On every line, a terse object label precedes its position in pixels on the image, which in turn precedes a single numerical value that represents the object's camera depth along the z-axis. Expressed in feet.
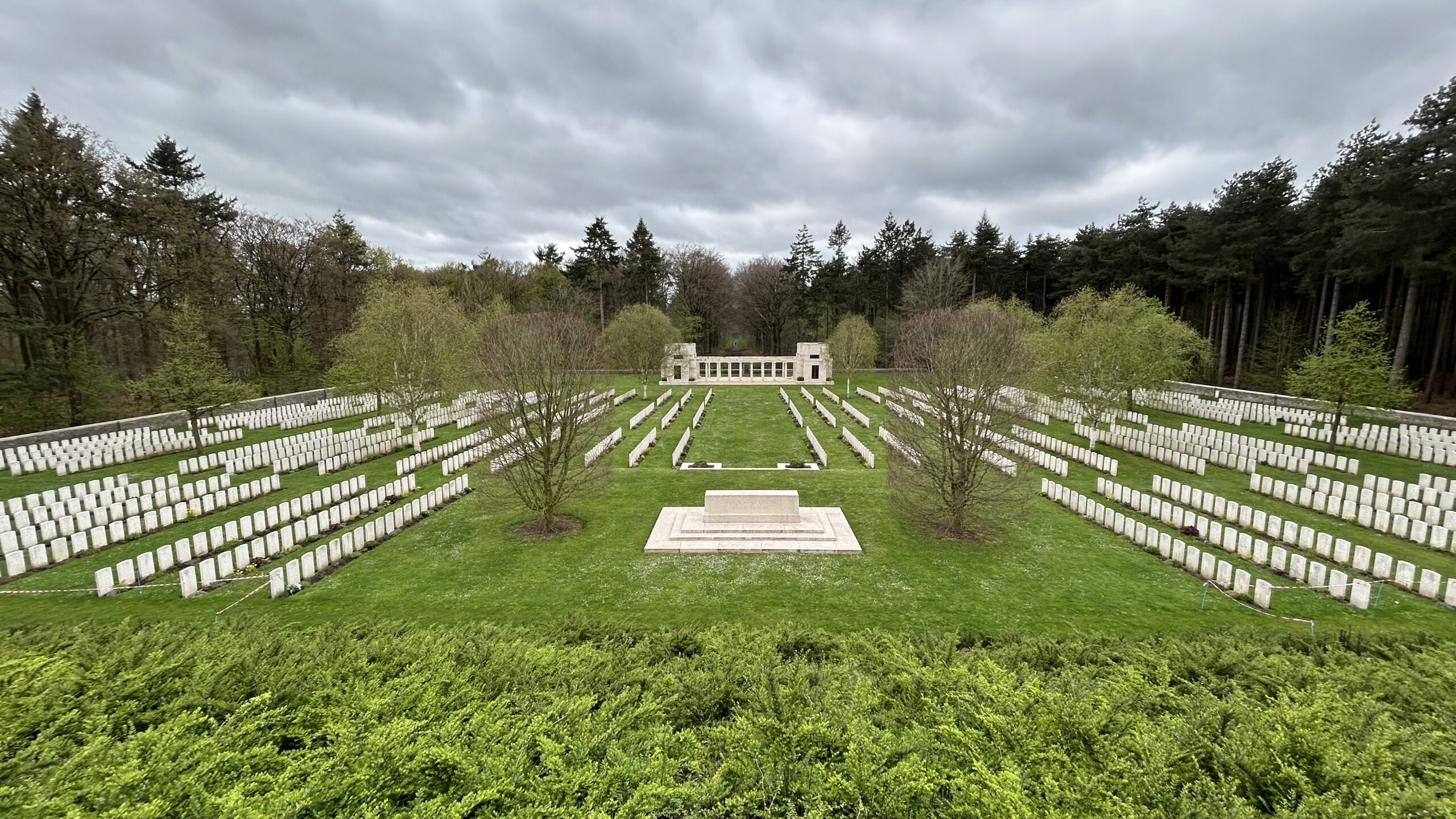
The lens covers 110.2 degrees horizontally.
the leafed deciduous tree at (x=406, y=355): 86.53
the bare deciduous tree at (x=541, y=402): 46.93
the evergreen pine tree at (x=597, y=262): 205.16
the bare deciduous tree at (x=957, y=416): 44.04
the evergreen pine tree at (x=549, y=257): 228.22
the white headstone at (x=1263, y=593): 34.52
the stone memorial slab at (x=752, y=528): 45.01
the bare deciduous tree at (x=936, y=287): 173.58
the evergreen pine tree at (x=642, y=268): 213.05
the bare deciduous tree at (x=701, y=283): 231.91
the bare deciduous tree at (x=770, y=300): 232.12
